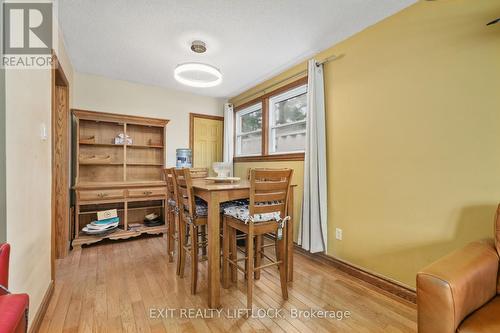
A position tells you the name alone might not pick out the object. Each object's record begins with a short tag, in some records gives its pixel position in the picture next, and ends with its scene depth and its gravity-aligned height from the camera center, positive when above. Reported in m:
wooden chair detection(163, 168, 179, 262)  2.62 -0.56
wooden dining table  1.76 -0.51
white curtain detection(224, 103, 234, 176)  4.37 +0.65
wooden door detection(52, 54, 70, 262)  2.63 -0.01
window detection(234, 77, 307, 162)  3.08 +0.66
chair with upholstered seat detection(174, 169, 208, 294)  1.96 -0.44
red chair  0.60 -0.39
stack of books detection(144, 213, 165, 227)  3.54 -0.80
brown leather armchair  1.00 -0.59
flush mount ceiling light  2.33 +1.02
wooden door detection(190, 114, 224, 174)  4.35 +0.57
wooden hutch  3.08 +0.00
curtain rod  2.56 +1.22
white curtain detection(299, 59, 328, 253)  2.57 -0.04
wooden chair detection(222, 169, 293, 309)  1.70 -0.39
